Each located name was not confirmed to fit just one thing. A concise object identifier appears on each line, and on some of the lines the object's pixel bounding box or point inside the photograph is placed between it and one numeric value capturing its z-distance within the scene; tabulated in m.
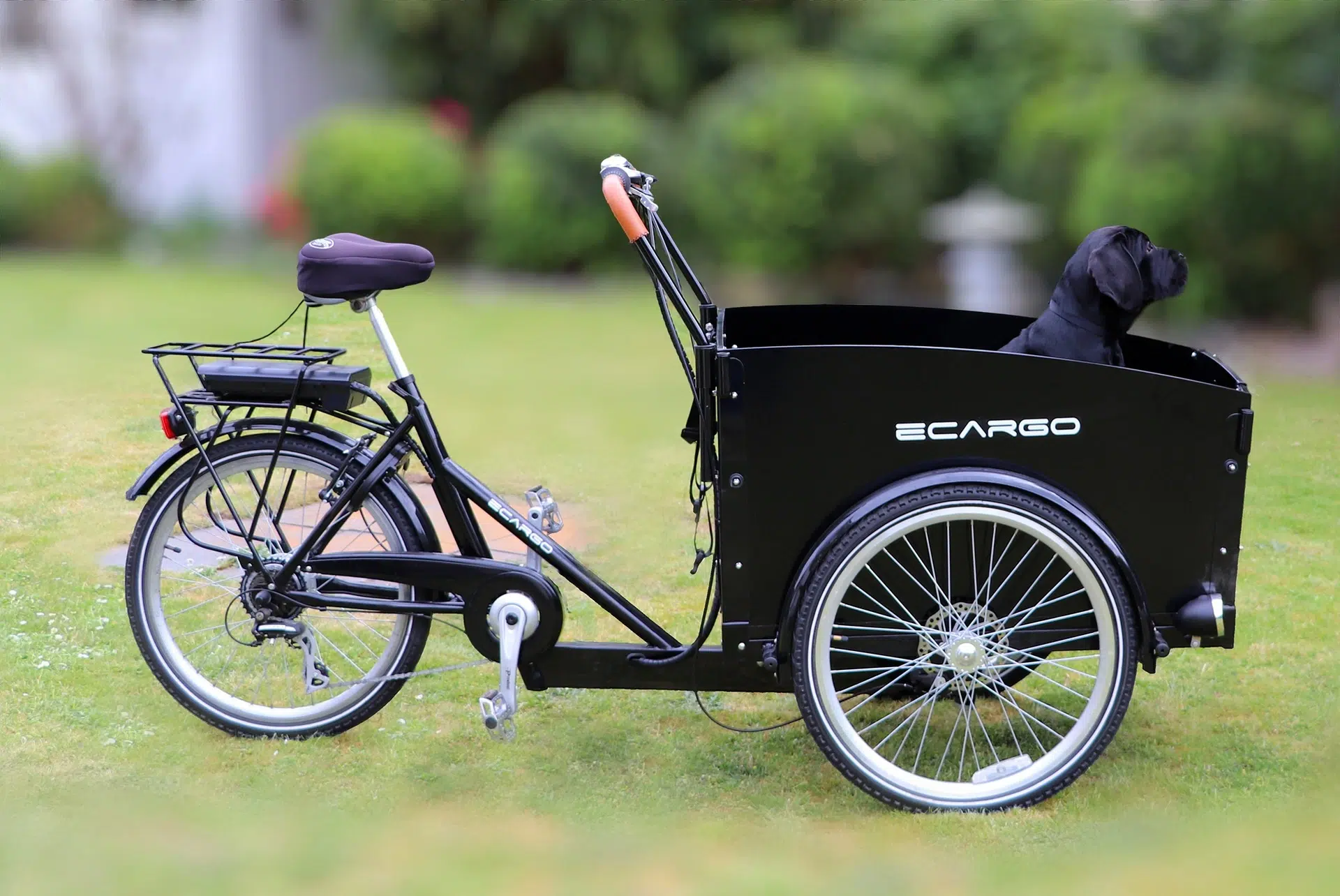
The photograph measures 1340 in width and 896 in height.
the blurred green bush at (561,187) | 12.41
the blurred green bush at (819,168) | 10.87
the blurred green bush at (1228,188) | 8.75
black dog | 3.43
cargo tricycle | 3.03
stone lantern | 10.76
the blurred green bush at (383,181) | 12.71
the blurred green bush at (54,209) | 13.22
